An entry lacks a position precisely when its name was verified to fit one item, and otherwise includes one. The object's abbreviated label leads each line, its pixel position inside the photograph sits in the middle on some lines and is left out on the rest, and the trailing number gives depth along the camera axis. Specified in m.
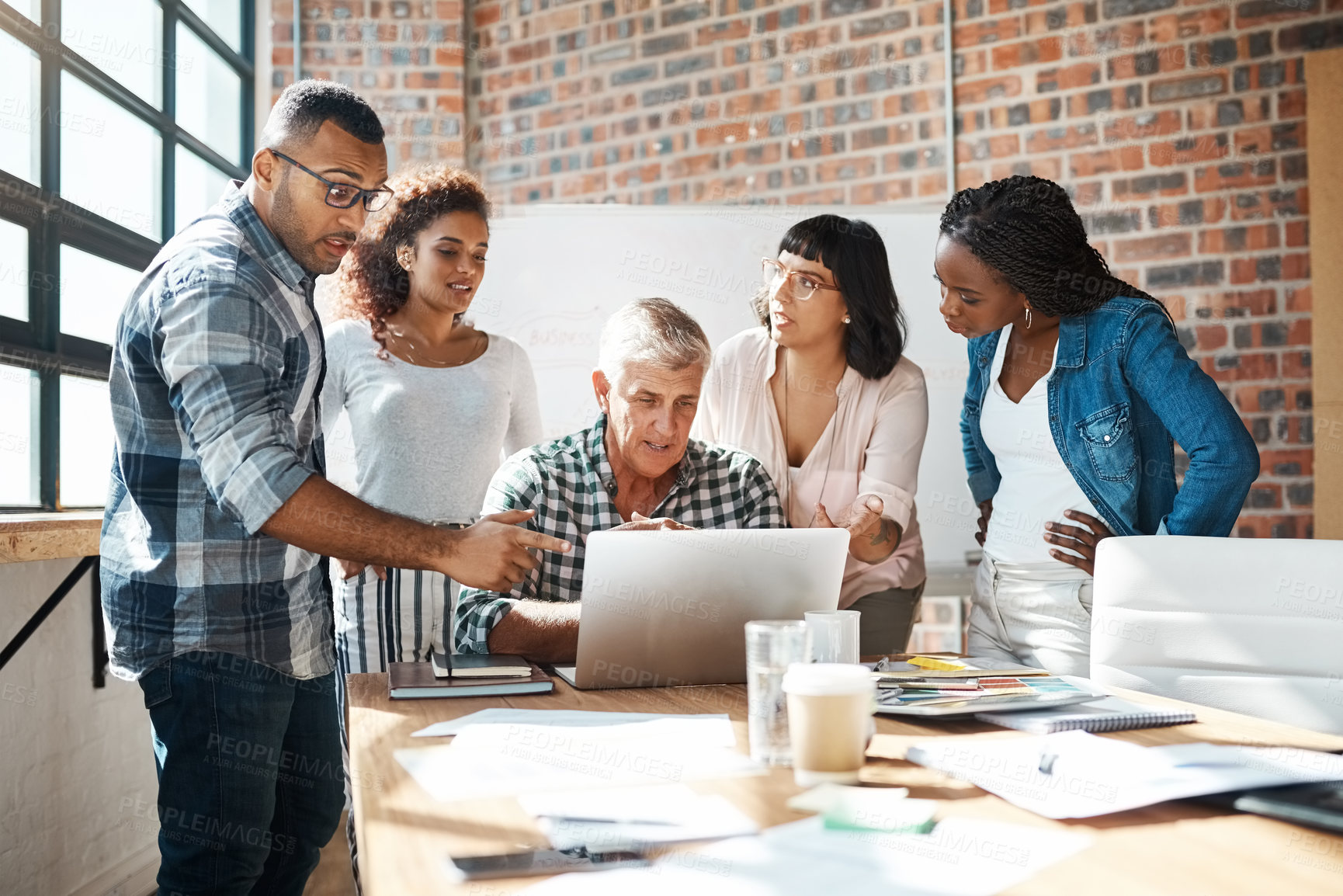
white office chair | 1.46
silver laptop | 1.33
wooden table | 0.73
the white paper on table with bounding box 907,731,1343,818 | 0.89
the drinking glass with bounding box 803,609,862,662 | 1.23
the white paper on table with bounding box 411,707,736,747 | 1.19
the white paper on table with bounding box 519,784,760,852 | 0.81
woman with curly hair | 2.33
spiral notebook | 1.17
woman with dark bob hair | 2.30
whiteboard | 3.31
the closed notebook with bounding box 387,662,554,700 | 1.37
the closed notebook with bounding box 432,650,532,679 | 1.45
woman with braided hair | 1.92
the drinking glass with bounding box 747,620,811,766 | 1.05
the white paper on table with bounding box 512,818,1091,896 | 0.72
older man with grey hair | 1.87
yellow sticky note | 1.50
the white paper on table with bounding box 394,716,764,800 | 0.98
